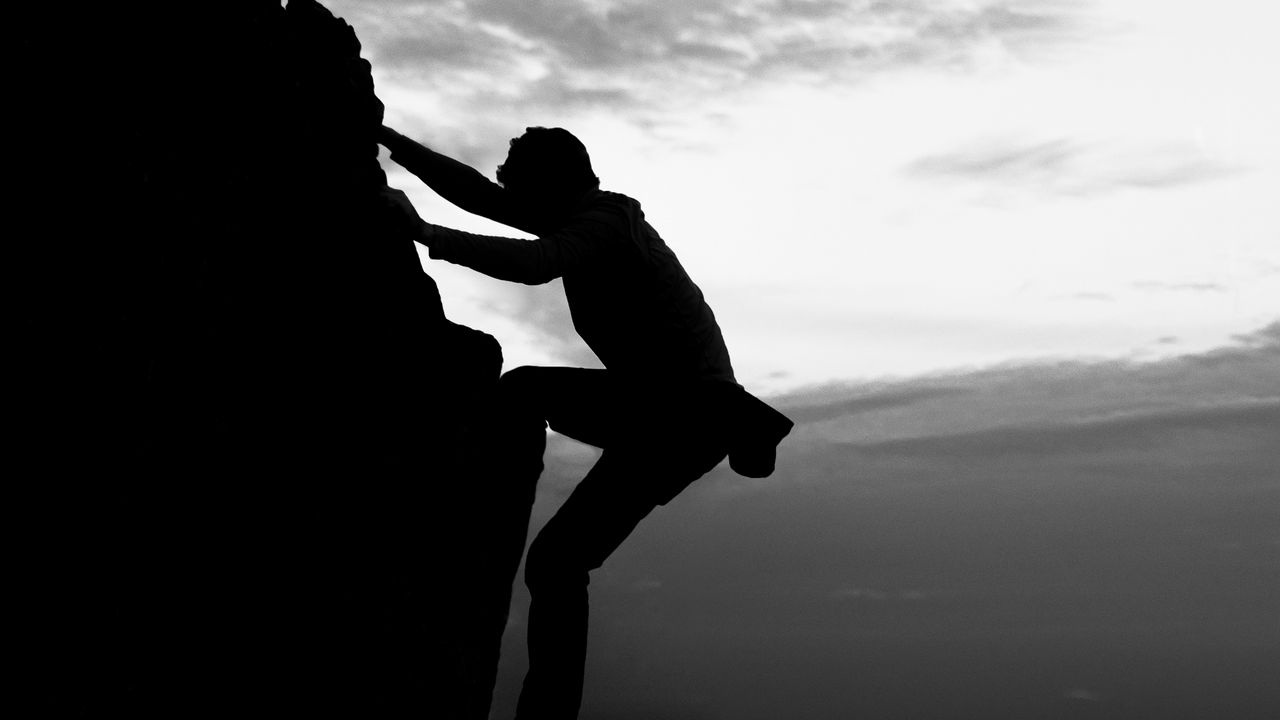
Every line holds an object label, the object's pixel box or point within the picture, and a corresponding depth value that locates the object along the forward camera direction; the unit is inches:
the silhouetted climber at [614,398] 201.0
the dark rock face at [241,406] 151.3
